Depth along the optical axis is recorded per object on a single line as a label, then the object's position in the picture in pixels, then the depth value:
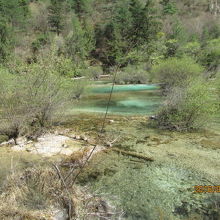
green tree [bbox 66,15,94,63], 49.49
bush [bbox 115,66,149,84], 34.62
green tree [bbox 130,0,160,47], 49.93
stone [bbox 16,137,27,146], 8.50
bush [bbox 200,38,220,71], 34.19
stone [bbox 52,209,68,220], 4.02
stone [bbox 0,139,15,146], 8.51
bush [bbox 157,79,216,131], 9.81
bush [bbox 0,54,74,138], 8.82
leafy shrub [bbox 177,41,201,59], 38.25
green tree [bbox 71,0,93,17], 67.56
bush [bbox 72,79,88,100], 20.47
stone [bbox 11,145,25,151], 8.03
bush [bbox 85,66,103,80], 36.99
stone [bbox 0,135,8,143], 8.95
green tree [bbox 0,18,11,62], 38.16
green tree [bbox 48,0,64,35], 55.94
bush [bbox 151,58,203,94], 22.88
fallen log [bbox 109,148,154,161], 7.31
